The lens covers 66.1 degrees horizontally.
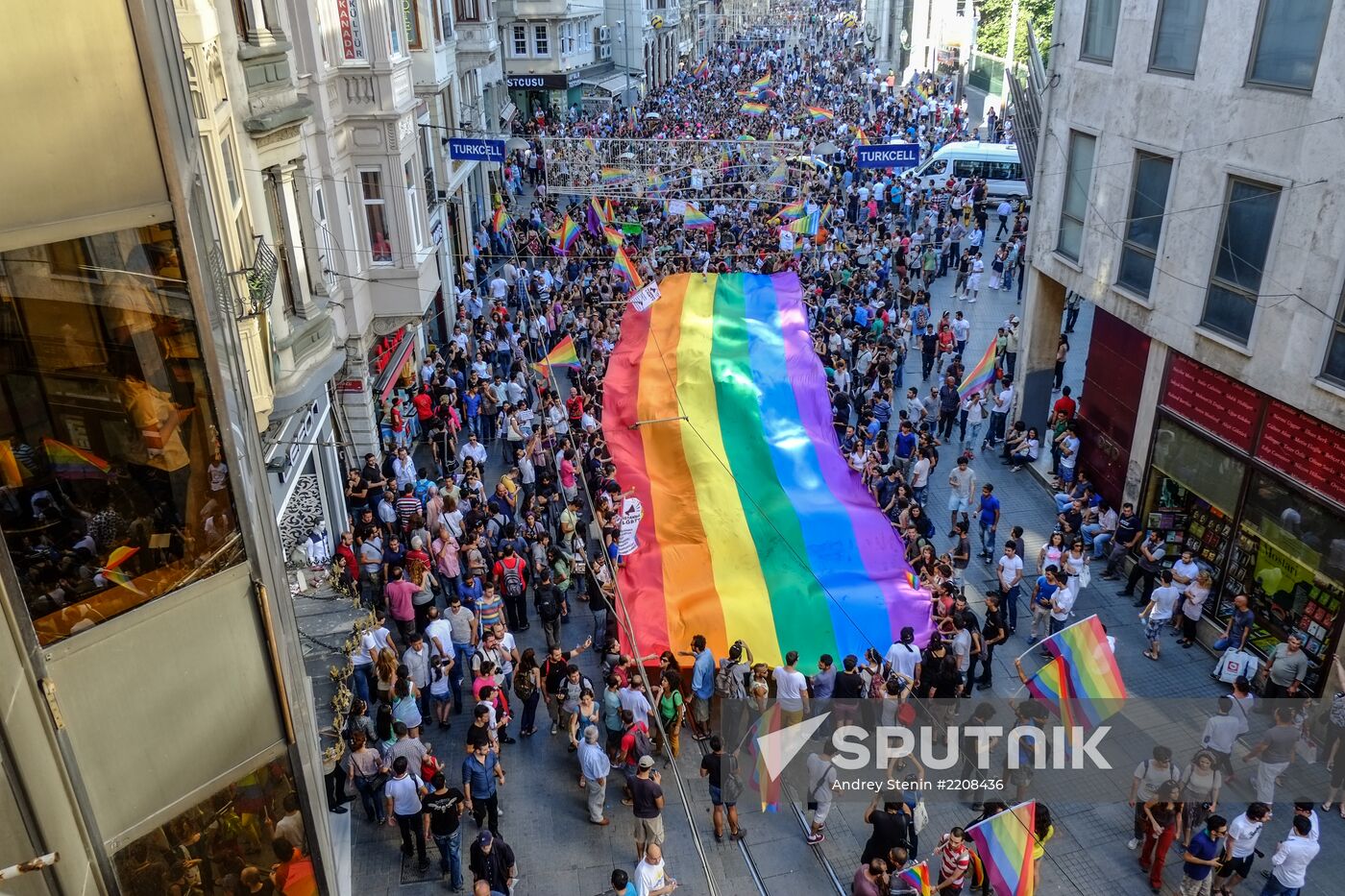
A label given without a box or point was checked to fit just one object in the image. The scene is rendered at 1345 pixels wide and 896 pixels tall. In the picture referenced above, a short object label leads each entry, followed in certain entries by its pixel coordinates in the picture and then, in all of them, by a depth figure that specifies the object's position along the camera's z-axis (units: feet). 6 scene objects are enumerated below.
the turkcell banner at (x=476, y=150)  73.87
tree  169.78
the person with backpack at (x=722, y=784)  36.19
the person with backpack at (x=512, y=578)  46.88
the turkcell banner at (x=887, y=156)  72.38
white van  128.88
